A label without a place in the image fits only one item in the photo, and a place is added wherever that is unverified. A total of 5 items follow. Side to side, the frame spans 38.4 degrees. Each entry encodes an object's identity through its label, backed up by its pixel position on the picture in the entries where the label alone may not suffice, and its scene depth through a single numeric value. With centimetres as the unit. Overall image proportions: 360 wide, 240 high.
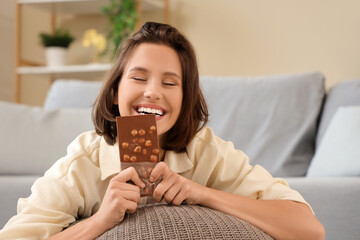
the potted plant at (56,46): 405
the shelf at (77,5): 398
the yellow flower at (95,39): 397
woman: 106
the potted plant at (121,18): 376
